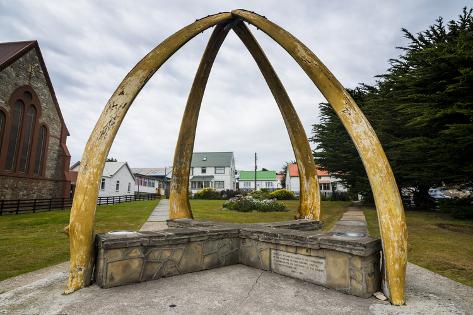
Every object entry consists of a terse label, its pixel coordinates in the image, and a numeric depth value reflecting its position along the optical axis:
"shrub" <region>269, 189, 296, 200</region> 35.16
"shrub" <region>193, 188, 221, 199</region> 39.00
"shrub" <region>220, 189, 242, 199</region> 40.05
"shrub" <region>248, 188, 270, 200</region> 26.76
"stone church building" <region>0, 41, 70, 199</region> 20.02
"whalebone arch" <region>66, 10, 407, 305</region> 3.96
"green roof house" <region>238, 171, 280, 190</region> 64.07
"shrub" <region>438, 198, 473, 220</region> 15.33
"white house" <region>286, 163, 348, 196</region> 54.94
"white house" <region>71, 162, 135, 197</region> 40.79
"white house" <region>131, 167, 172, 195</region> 54.59
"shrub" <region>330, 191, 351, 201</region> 34.81
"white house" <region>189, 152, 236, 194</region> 55.53
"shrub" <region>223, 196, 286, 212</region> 21.02
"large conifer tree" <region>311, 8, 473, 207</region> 11.75
